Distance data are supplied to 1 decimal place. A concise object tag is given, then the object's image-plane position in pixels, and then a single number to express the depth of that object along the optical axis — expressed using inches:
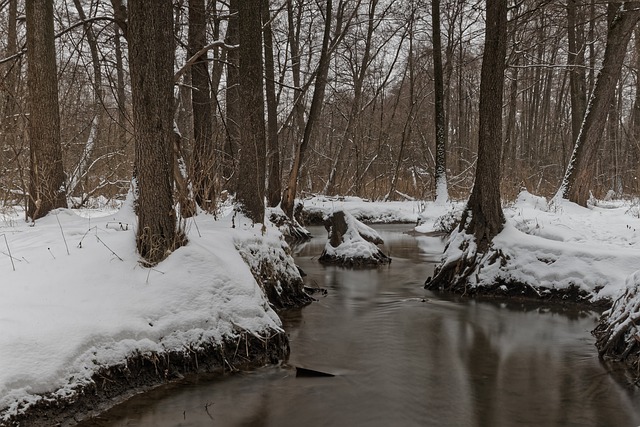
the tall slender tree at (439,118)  740.0
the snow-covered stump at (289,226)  499.8
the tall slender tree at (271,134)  520.0
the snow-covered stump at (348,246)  465.1
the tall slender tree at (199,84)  389.0
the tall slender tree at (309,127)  519.8
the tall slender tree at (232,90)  442.5
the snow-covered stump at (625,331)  204.5
